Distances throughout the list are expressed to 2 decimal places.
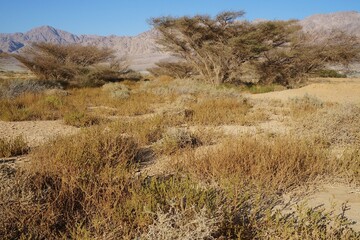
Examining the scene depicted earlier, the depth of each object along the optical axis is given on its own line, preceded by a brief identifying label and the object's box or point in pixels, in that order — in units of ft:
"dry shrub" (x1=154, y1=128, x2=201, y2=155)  15.96
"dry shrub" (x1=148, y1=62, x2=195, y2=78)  95.45
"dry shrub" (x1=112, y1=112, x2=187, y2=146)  18.52
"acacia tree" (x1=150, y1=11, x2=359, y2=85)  62.59
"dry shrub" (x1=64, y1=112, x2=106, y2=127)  23.49
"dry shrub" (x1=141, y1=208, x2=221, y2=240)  6.98
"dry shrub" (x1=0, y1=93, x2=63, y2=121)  25.16
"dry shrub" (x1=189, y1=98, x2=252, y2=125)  24.91
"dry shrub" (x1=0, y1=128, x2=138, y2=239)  7.80
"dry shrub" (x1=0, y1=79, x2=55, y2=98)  38.93
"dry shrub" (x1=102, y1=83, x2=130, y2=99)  41.84
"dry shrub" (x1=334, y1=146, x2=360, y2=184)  12.23
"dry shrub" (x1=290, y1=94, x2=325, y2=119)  28.07
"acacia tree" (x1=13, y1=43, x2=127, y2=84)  74.11
